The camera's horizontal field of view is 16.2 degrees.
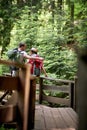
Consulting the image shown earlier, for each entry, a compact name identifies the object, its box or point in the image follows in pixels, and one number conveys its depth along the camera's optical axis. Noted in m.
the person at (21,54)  8.31
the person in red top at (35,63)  9.78
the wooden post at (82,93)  2.02
